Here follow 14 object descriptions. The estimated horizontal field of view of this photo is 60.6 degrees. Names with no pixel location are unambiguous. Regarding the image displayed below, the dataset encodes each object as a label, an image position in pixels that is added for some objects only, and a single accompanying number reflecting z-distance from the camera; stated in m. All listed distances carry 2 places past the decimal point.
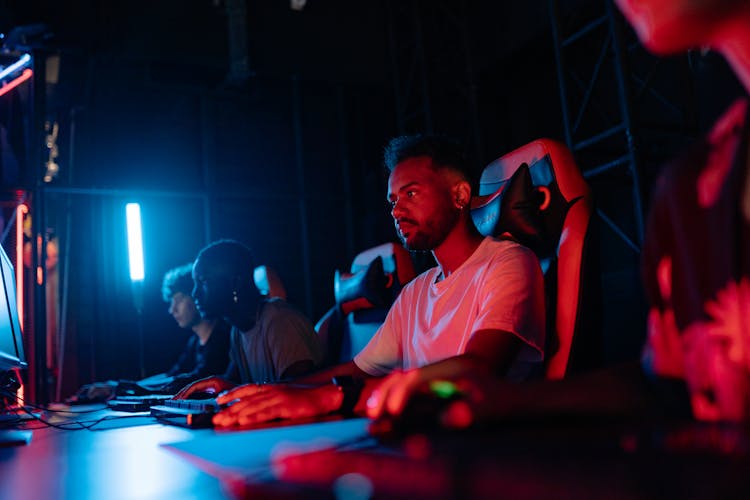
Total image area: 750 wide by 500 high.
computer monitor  1.66
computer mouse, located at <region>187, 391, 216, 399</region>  1.69
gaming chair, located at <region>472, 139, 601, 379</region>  1.39
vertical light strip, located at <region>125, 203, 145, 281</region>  5.79
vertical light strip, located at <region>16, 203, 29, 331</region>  2.79
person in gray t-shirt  2.45
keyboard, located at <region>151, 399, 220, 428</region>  1.16
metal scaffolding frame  3.56
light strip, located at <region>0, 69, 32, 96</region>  2.99
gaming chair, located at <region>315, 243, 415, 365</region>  2.53
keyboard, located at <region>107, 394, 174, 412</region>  1.79
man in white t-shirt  1.20
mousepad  0.59
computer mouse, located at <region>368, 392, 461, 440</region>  0.56
